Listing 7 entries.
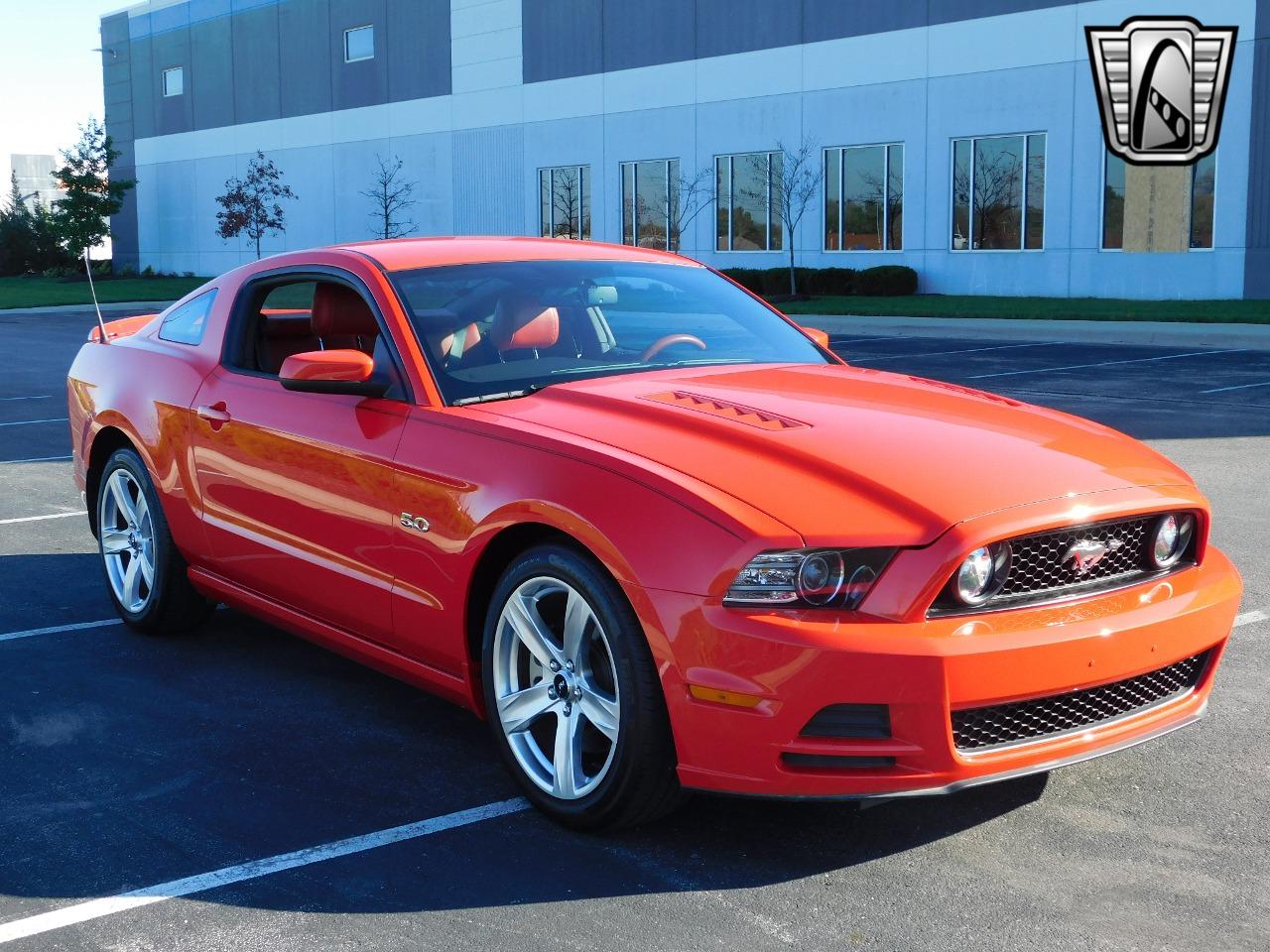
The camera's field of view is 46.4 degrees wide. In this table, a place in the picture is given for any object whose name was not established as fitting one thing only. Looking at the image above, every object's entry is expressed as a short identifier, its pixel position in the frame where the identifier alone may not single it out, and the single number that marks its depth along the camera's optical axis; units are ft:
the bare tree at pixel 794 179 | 125.18
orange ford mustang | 11.34
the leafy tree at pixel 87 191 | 201.16
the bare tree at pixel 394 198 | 167.12
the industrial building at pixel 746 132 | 105.60
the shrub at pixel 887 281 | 117.29
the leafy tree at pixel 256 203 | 172.55
